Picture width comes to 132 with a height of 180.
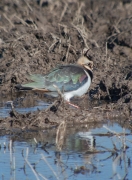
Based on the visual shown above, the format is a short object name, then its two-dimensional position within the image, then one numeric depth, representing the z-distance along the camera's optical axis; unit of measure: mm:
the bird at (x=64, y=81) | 10430
